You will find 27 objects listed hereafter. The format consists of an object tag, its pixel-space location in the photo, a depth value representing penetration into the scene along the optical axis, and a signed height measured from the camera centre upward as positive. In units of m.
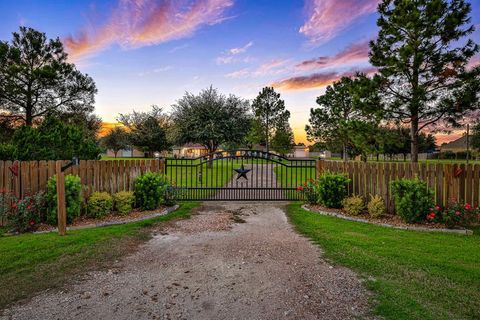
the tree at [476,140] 42.06 +2.59
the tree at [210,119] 24.39 +3.61
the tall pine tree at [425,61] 15.07 +5.78
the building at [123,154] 75.38 +0.87
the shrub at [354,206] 7.53 -1.42
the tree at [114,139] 54.34 +3.66
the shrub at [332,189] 8.10 -1.01
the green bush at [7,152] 9.84 +0.20
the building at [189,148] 67.56 +1.94
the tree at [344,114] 17.48 +4.22
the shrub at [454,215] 6.32 -1.43
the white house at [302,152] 83.96 +1.43
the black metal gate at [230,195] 10.18 -1.64
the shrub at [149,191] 7.93 -1.03
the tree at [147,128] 39.22 +4.30
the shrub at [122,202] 7.40 -1.27
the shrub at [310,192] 8.94 -1.22
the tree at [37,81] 25.08 +7.78
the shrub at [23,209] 6.04 -1.23
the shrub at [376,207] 7.20 -1.40
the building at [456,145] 66.20 +2.80
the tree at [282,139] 52.81 +3.49
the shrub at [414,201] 6.55 -1.11
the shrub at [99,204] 6.91 -1.26
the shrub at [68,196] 6.27 -0.94
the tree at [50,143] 9.69 +0.54
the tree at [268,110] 52.62 +9.27
